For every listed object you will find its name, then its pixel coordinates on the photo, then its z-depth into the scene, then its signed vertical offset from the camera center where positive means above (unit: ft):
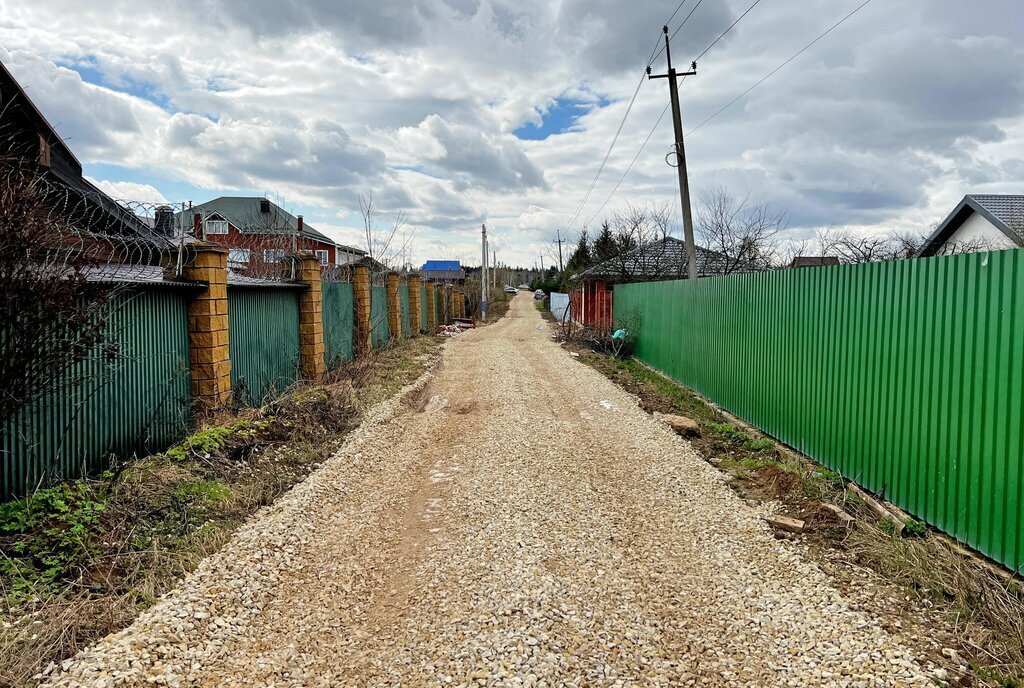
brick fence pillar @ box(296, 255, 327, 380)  33.40 -1.02
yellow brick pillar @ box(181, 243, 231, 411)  21.53 -0.86
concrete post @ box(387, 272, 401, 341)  56.54 -0.84
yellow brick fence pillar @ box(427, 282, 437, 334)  79.72 -1.00
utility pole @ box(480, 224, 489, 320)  118.01 +3.82
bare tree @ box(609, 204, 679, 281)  73.20 +3.95
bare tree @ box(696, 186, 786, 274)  68.49 +4.15
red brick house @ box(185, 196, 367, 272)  43.32 +12.15
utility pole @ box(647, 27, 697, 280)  45.42 +7.38
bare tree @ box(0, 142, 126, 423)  12.29 +0.14
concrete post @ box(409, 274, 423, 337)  67.72 -0.83
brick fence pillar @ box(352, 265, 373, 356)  45.11 -0.51
